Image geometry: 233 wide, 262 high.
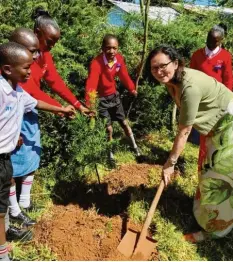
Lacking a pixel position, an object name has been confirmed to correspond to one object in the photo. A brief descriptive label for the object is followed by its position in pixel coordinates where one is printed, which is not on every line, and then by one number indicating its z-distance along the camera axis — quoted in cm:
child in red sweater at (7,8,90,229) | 235
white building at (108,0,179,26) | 479
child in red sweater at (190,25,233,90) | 340
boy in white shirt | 185
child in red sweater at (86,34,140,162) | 313
